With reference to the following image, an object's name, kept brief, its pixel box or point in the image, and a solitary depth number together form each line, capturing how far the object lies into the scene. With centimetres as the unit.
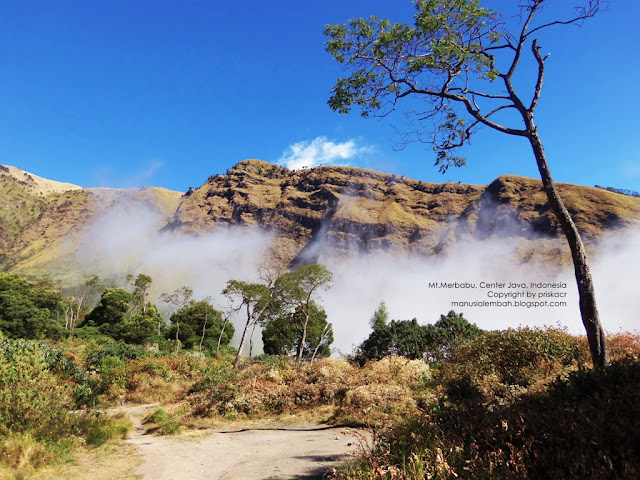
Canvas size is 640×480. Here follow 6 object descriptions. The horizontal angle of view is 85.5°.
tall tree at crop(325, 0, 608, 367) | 741
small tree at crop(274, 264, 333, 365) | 3572
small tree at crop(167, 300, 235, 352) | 5845
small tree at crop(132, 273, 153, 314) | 7231
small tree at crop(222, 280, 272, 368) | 3834
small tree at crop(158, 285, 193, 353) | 5362
